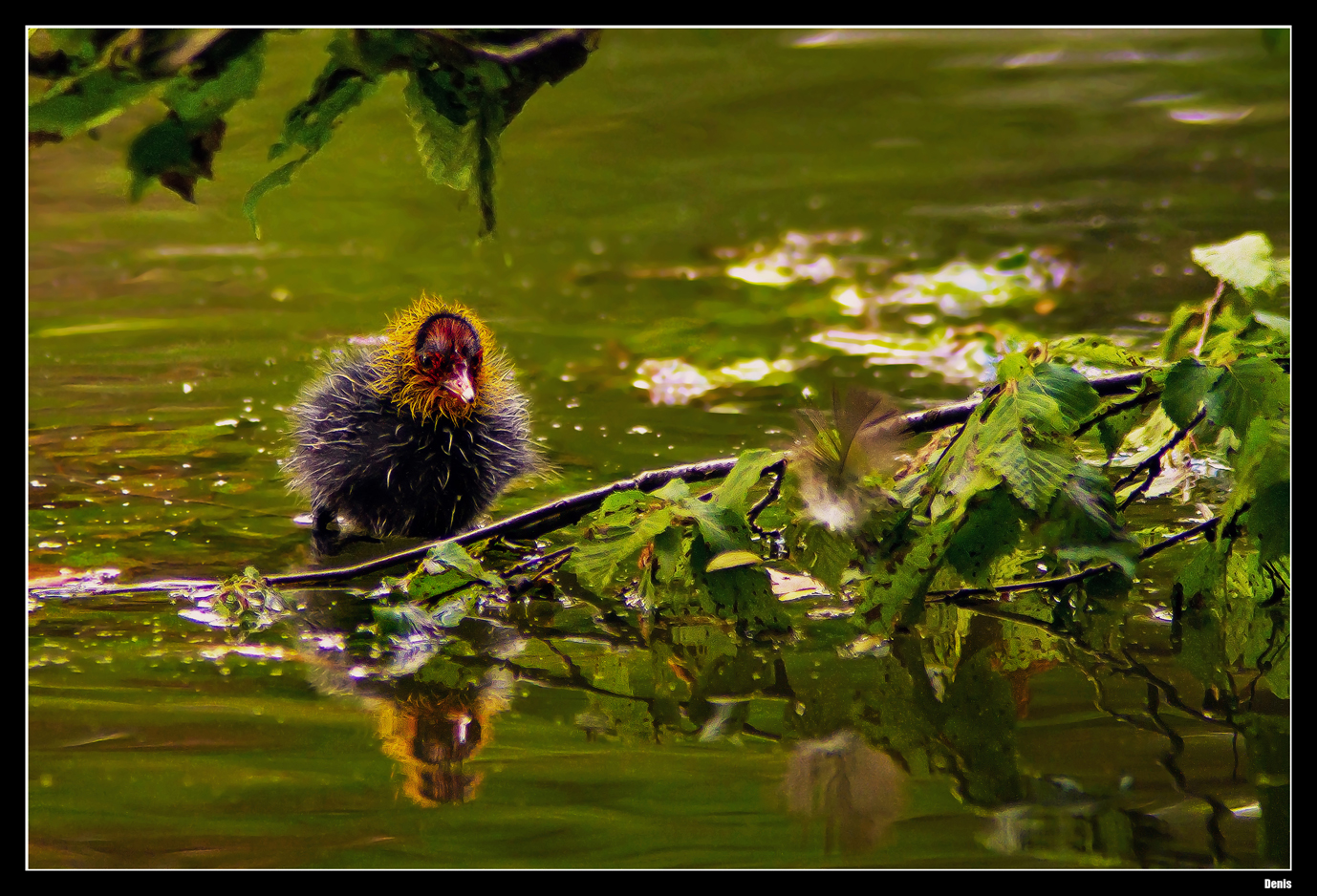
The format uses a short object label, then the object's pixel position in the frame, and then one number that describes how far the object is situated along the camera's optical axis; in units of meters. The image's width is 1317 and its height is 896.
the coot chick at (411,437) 6.96
